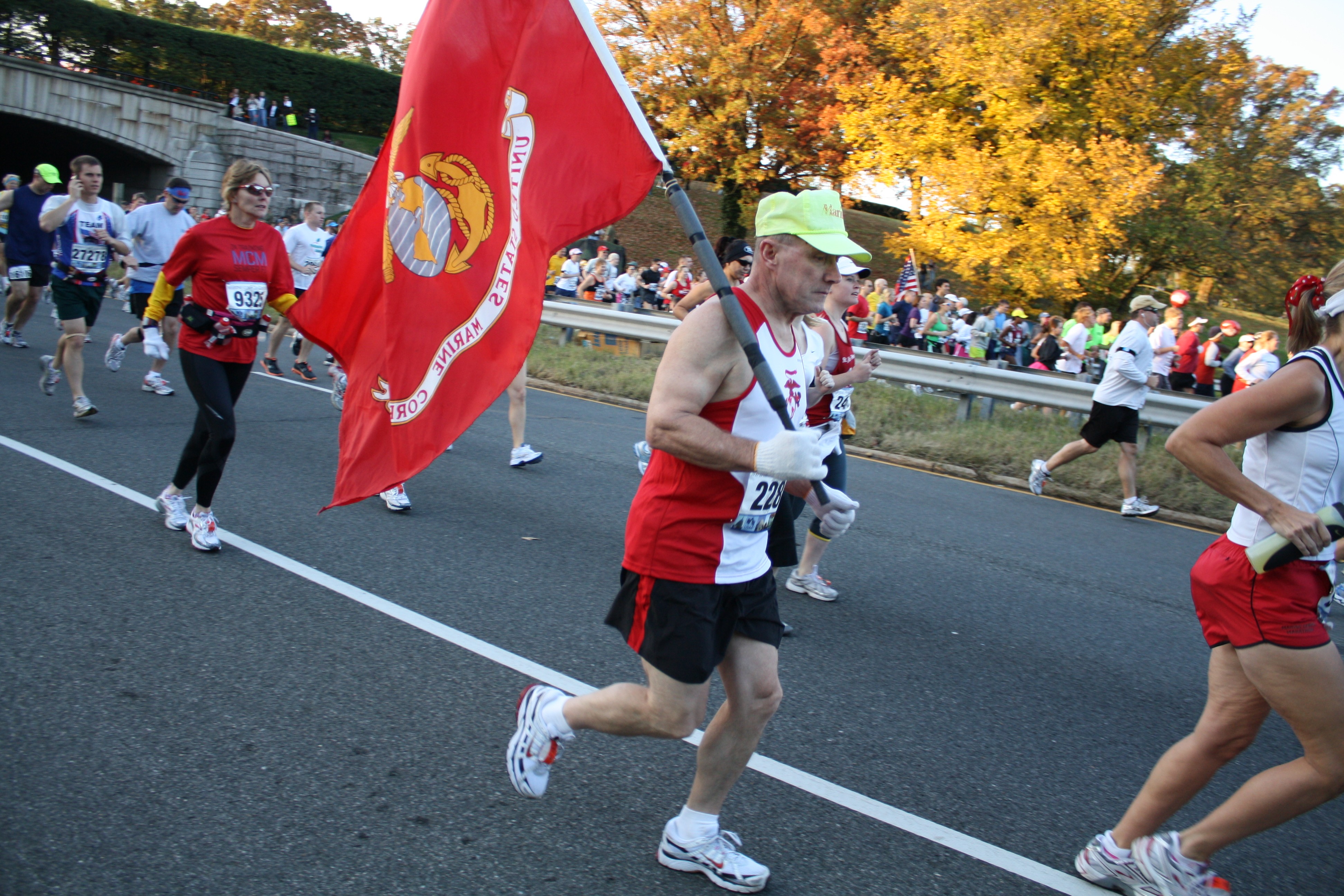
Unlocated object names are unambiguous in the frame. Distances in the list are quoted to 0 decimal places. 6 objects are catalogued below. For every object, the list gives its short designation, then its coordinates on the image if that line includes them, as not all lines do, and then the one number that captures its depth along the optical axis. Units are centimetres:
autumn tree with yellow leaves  2205
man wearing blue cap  1102
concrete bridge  3278
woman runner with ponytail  283
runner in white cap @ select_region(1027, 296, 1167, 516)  934
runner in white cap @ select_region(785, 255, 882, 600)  536
